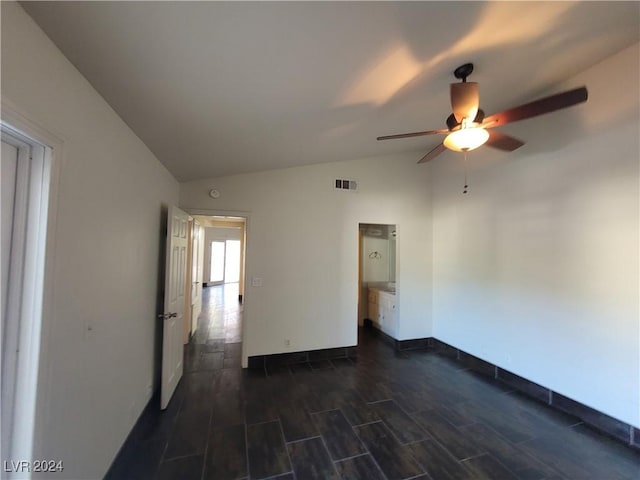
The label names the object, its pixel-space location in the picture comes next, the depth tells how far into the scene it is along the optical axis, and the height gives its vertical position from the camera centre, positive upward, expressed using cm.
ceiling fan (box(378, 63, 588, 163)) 160 +100
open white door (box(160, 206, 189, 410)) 252 -58
